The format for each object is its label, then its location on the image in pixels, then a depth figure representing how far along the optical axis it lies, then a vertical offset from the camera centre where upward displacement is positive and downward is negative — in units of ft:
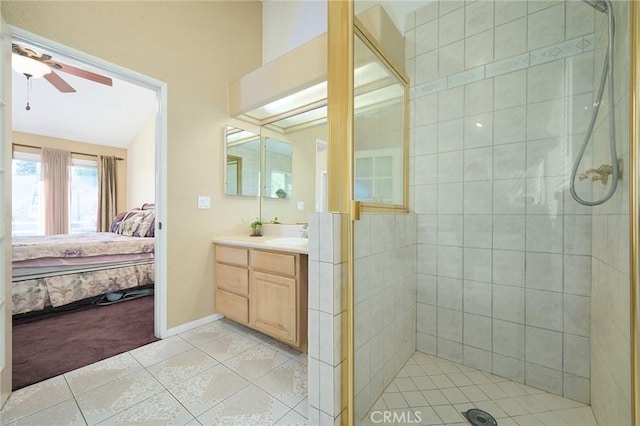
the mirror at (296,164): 7.67 +1.48
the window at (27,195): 14.74 +0.93
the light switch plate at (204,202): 7.70 +0.27
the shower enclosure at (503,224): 3.92 -0.22
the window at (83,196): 16.17 +0.94
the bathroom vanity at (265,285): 5.80 -1.85
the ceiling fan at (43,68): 7.34 +4.48
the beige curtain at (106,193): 16.81 +1.18
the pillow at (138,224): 11.68 -0.62
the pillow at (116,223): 13.79 -0.64
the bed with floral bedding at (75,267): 7.96 -1.95
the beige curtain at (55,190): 15.14 +1.28
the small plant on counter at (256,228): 8.90 -0.57
